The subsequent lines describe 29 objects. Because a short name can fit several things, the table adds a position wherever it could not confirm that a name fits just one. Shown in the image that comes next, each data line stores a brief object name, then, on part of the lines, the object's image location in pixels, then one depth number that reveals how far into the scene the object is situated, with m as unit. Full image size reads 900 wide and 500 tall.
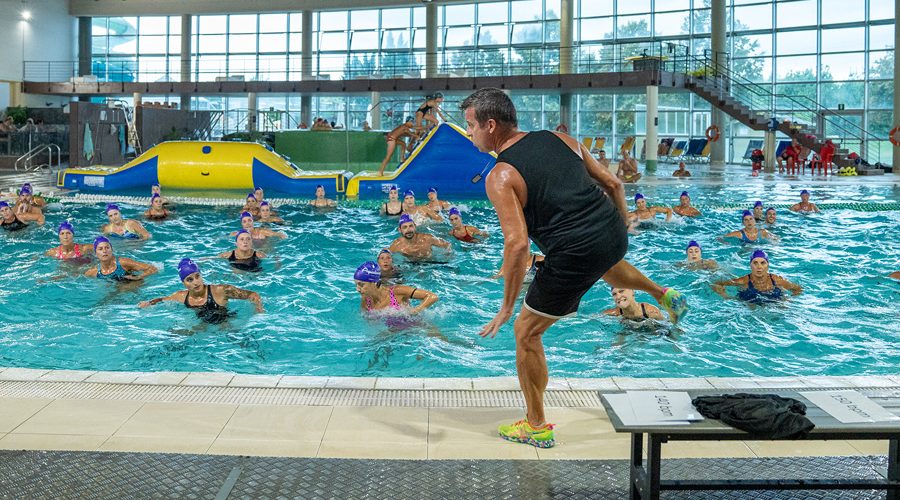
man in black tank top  3.23
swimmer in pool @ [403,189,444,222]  12.23
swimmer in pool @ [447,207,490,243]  10.94
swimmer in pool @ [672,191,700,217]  13.19
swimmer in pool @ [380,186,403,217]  13.69
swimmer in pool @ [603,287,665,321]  6.94
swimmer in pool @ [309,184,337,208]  14.58
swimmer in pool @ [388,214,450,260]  9.49
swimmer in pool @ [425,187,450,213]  12.89
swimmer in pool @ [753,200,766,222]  12.38
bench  2.68
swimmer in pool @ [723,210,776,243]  10.92
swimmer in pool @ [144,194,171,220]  13.04
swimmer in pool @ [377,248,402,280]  8.12
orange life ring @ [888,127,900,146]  23.38
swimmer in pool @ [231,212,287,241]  10.45
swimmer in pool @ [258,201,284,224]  12.38
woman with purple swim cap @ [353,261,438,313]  7.02
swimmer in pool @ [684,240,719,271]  9.14
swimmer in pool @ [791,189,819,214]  13.70
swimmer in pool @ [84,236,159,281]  8.30
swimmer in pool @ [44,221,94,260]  9.43
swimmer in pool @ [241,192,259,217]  12.94
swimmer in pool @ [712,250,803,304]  7.78
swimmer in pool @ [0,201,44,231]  11.53
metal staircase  24.84
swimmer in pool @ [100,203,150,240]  11.09
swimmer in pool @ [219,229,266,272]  9.13
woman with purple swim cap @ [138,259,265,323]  7.14
